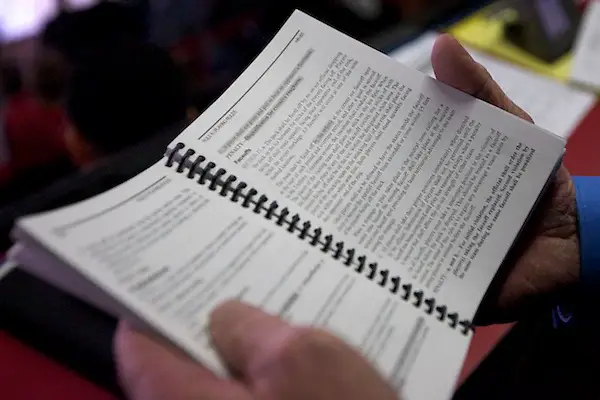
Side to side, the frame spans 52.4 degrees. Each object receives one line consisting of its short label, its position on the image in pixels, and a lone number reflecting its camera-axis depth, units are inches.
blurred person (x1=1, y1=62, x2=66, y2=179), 71.5
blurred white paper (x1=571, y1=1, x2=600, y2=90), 42.8
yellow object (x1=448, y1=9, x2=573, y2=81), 44.4
